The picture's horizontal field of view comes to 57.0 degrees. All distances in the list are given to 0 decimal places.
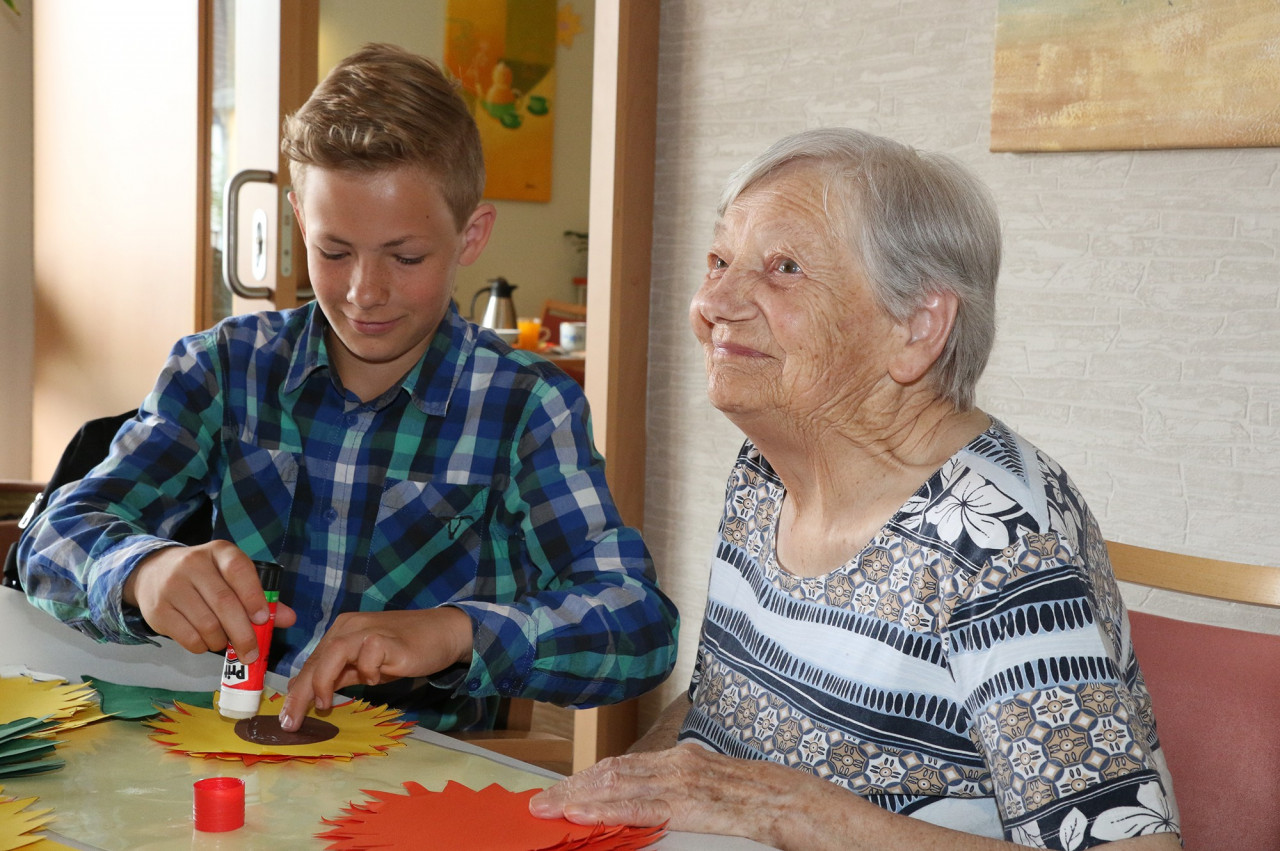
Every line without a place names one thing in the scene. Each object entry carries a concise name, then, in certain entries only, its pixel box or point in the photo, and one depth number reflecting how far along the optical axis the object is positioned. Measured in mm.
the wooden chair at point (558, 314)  5564
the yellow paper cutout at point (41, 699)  978
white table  793
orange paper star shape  783
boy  1382
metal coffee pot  5016
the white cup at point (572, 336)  4832
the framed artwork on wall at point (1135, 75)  1668
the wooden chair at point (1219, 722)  1108
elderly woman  878
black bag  1441
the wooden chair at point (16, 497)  2387
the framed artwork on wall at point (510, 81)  5906
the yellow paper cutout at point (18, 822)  758
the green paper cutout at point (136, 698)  996
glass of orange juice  4863
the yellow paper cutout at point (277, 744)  932
